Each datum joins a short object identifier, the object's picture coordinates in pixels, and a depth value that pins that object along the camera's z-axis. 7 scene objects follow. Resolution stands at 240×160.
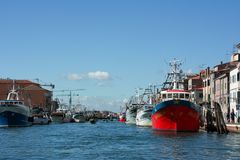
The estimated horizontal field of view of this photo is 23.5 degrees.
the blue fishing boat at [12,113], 119.12
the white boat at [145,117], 133.71
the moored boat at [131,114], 175.36
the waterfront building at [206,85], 153.00
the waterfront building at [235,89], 107.75
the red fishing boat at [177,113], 86.31
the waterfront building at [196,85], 176.41
